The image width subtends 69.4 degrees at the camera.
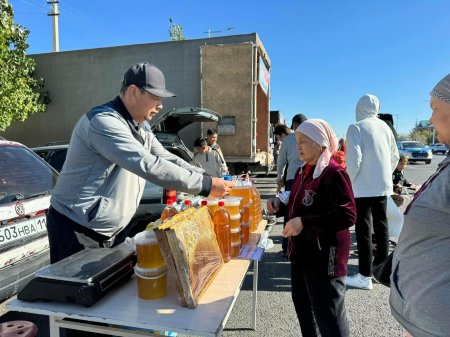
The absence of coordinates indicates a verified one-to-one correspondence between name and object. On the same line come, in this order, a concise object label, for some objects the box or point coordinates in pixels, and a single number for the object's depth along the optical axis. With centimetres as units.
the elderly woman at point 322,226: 193
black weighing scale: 137
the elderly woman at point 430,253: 107
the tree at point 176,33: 2408
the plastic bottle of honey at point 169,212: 203
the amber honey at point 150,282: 146
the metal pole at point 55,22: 1997
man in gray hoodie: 168
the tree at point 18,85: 963
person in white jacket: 345
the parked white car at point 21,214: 261
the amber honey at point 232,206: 203
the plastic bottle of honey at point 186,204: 214
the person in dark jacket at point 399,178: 518
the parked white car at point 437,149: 3897
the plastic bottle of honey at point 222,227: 198
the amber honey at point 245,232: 228
